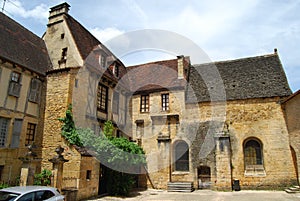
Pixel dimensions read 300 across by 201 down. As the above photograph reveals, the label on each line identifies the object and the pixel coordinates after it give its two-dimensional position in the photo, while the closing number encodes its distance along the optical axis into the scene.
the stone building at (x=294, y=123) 13.24
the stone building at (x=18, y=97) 10.82
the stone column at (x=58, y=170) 9.69
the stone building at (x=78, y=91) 11.24
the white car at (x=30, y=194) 6.18
